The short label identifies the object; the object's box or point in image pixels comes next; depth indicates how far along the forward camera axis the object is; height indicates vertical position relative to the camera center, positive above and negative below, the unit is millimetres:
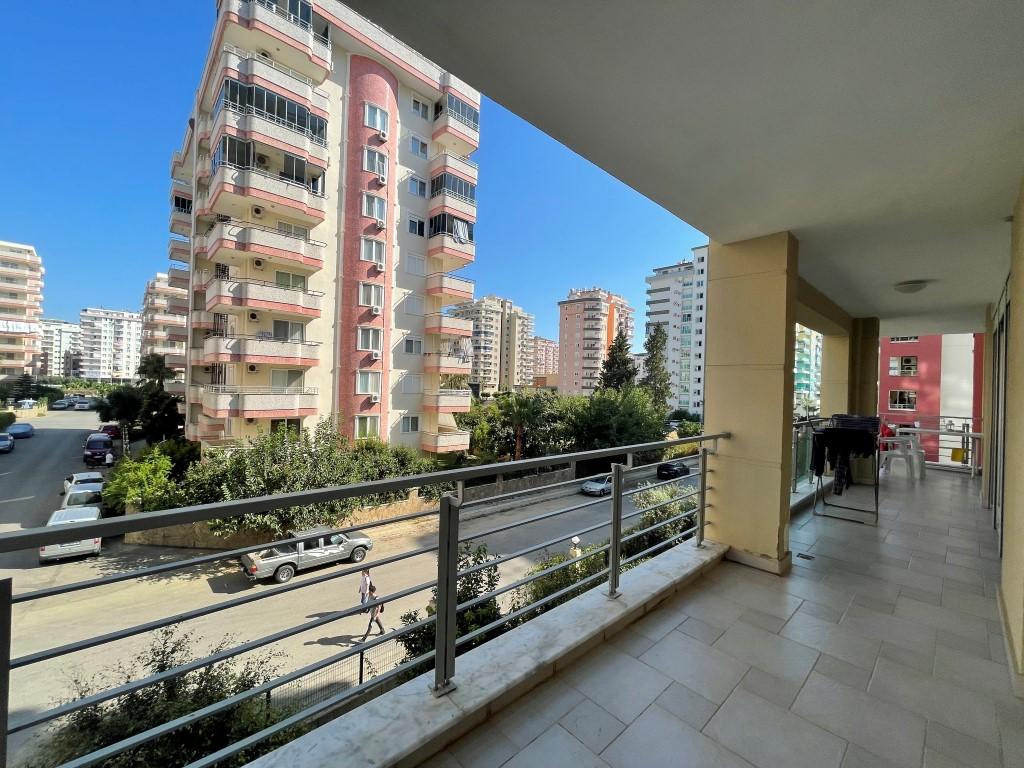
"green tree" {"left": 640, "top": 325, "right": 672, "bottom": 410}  31050 +1745
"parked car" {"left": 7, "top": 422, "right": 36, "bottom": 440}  23859 -3439
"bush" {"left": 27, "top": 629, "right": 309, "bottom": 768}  1963 -1796
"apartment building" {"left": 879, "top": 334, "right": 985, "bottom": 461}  14406 +897
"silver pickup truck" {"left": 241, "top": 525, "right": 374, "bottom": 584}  8078 -3703
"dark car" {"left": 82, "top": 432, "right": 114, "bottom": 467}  17769 -3279
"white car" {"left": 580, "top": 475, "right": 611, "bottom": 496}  15724 -3804
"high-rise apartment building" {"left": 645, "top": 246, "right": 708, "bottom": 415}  44750 +8779
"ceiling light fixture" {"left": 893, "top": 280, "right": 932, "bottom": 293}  4262 +1187
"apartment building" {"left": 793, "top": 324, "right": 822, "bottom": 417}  35156 +3051
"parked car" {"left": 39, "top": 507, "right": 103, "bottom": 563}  8820 -3791
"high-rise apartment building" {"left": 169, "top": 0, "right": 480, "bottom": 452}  11422 +4944
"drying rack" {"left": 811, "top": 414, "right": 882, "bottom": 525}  4255 -384
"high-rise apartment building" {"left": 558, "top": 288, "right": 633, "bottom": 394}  57594 +7738
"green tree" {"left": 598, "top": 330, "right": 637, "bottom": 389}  27891 +1612
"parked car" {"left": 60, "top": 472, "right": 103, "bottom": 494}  13289 -3448
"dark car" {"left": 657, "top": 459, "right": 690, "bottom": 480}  17234 -3592
